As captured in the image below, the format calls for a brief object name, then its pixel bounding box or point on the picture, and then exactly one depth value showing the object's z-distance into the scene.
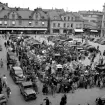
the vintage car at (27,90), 17.52
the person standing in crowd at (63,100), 16.78
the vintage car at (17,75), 21.23
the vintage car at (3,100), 16.02
